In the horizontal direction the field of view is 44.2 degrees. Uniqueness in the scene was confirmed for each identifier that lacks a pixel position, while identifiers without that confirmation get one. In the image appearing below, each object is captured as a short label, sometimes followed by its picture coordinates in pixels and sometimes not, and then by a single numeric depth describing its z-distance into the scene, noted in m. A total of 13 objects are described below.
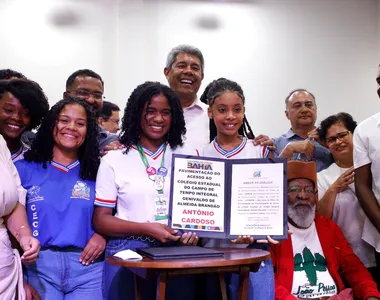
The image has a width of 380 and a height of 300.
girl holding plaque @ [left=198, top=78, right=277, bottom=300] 2.68
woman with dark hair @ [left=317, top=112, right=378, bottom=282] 3.19
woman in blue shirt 2.33
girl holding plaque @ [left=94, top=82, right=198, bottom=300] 2.30
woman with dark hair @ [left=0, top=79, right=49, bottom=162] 2.70
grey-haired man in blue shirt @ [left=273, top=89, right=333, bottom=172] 3.64
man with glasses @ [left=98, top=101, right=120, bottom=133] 4.90
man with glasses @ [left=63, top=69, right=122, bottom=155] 3.60
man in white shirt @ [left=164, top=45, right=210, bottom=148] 3.50
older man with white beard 2.76
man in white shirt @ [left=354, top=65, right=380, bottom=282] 2.96
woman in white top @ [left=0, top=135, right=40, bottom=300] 2.12
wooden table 1.93
